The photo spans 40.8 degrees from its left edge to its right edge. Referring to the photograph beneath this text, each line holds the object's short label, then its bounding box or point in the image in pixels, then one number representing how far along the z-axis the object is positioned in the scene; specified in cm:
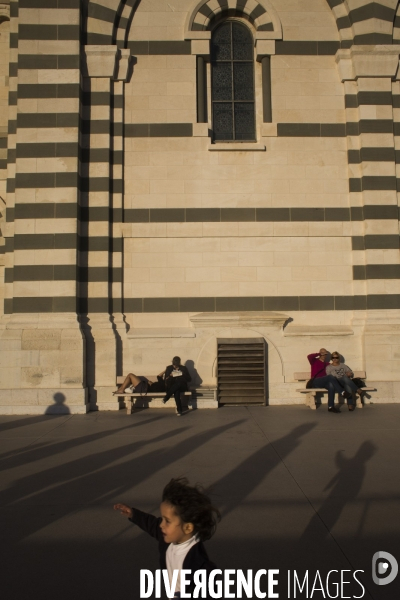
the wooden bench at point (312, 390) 1170
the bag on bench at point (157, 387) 1179
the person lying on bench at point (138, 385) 1175
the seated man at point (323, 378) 1134
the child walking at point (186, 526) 286
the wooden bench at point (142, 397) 1155
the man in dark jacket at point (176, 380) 1127
